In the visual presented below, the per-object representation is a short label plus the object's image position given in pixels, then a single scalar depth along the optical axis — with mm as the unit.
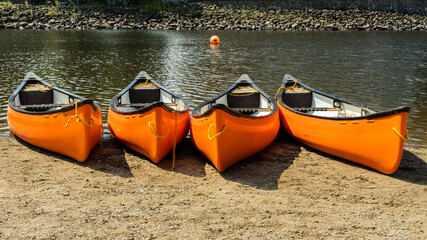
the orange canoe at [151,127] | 8500
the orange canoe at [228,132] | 8094
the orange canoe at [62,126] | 8531
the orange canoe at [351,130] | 7832
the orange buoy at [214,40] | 37500
